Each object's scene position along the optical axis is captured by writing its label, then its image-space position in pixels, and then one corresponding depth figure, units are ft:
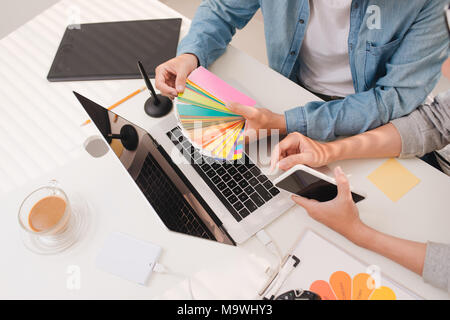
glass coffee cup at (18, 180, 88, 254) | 2.47
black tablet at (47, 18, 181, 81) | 3.30
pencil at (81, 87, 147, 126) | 3.08
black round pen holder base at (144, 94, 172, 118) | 3.00
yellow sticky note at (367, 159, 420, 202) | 2.52
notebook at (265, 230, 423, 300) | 2.19
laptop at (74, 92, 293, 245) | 2.43
